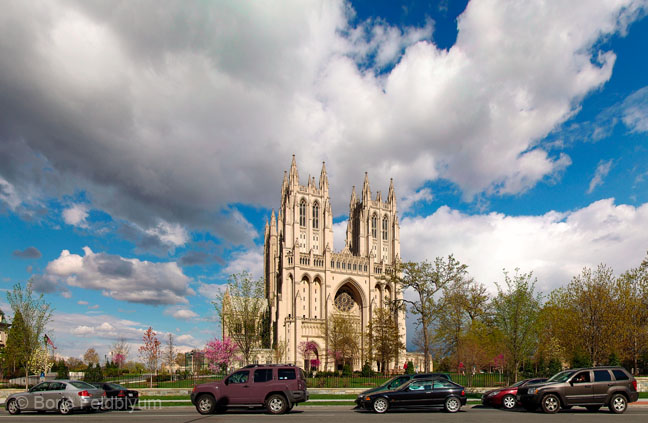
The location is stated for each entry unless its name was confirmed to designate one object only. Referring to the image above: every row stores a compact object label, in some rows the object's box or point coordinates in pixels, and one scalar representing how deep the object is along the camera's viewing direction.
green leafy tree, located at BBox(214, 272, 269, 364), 47.62
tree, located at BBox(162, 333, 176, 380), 66.74
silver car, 20.11
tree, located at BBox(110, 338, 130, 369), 93.44
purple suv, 18.61
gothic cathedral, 89.38
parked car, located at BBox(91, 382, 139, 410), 21.80
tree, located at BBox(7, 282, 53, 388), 37.69
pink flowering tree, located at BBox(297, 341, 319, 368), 85.31
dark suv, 18.73
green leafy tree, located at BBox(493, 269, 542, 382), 33.44
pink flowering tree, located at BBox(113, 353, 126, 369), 93.11
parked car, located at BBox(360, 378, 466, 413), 19.50
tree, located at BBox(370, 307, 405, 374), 61.12
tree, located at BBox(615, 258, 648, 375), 39.00
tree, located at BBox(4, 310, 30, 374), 38.19
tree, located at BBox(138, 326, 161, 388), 57.99
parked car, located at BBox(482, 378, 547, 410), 21.39
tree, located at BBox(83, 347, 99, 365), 122.34
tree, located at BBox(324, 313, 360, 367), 80.38
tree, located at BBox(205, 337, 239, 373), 62.00
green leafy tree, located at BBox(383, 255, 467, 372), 38.66
